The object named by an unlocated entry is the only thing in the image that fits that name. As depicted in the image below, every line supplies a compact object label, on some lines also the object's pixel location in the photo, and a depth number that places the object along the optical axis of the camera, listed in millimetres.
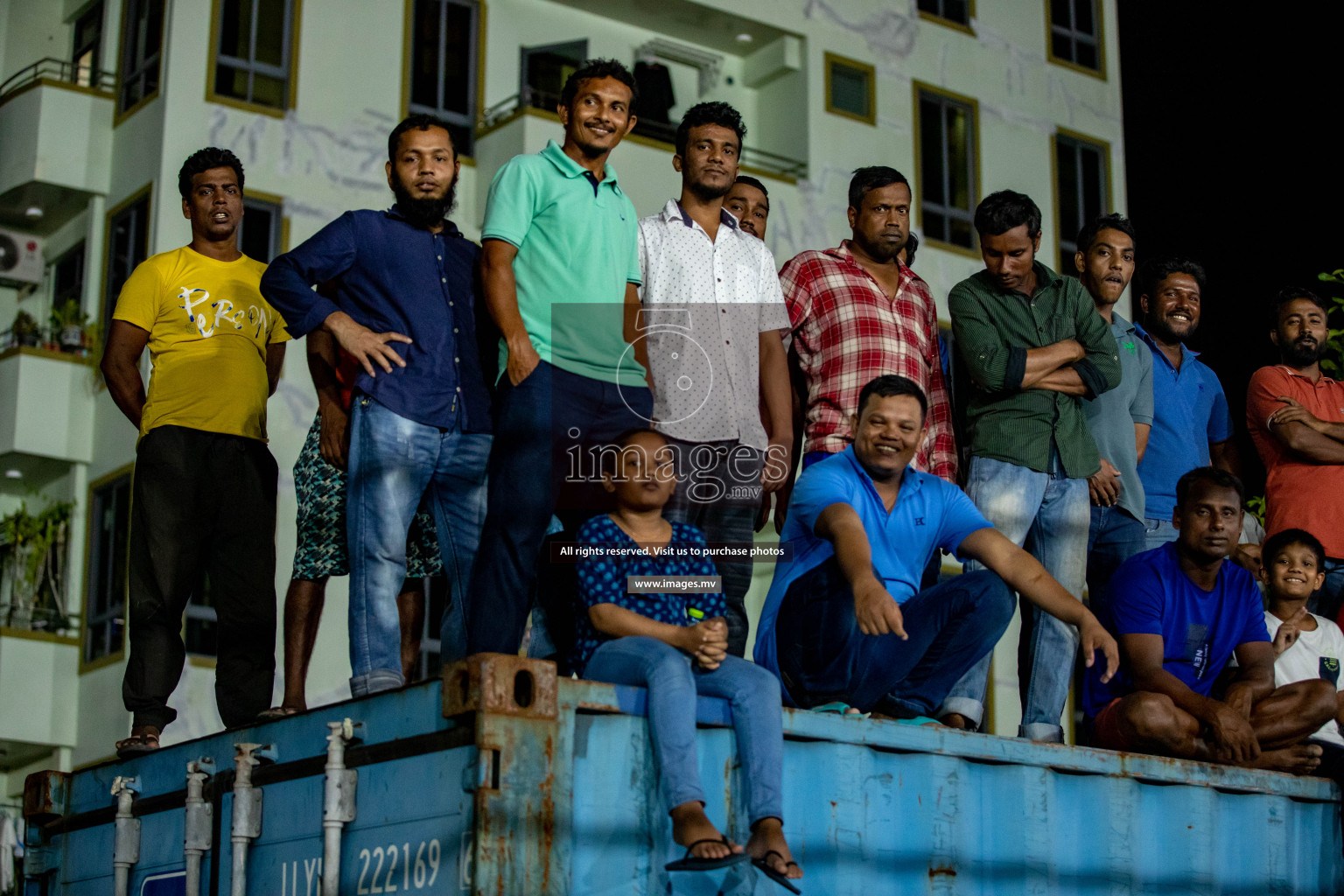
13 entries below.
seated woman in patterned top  3910
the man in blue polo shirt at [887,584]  5203
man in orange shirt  7402
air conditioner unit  17484
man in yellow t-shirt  5766
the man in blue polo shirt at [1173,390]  7172
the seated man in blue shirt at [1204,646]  5793
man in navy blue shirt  5191
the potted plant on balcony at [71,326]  16188
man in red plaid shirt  6148
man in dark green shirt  6207
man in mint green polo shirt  4949
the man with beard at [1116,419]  6711
